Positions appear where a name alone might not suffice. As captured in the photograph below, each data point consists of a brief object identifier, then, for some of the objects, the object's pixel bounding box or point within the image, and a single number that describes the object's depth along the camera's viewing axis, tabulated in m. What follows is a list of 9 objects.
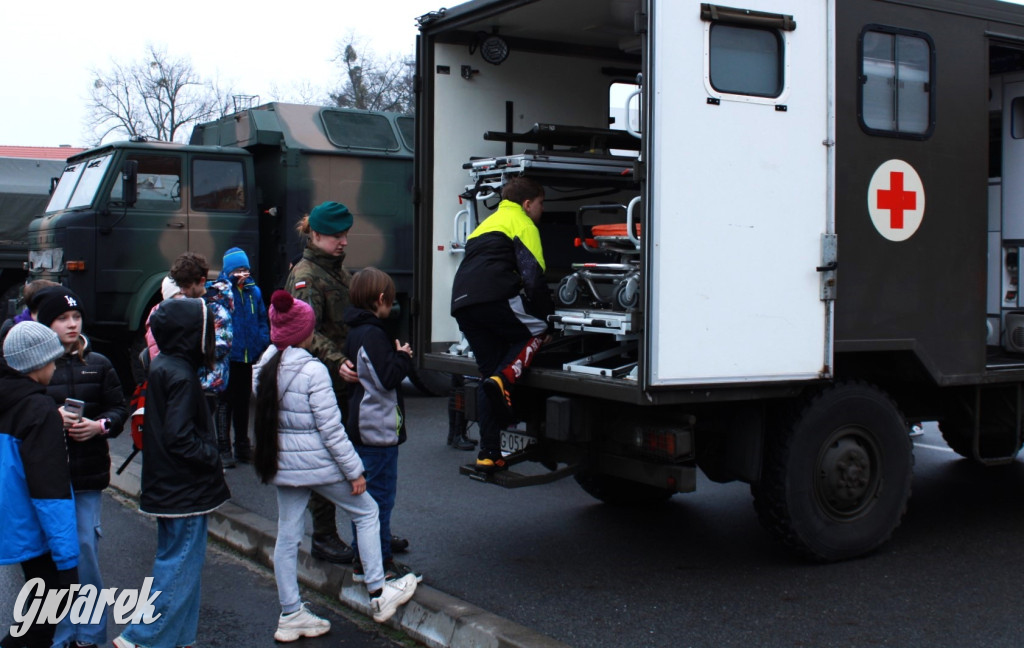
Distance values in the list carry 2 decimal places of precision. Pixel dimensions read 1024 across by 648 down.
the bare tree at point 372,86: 43.69
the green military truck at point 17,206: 15.57
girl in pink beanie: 4.86
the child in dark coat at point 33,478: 4.10
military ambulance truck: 5.20
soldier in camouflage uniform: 5.82
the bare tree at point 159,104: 43.97
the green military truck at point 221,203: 11.35
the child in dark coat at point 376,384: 5.29
